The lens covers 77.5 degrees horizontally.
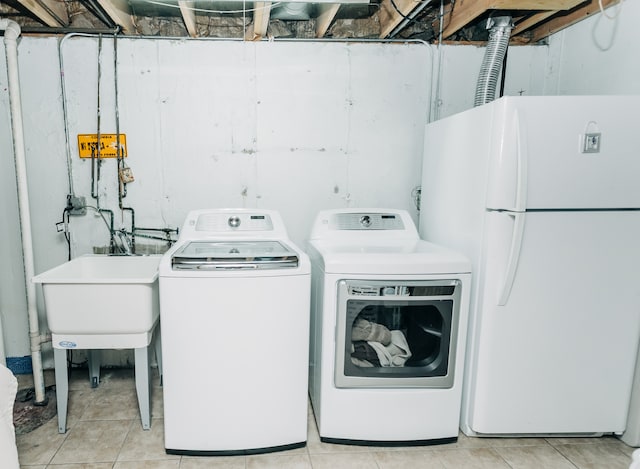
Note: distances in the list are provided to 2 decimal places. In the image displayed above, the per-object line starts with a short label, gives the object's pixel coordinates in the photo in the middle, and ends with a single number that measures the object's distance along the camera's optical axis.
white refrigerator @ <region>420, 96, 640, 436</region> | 1.75
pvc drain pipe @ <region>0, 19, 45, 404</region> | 2.14
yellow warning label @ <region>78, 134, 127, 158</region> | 2.49
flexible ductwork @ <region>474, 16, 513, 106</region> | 2.22
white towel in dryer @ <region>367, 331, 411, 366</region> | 2.01
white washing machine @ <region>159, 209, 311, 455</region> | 1.72
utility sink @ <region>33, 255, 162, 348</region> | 1.87
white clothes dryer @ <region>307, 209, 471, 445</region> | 1.84
